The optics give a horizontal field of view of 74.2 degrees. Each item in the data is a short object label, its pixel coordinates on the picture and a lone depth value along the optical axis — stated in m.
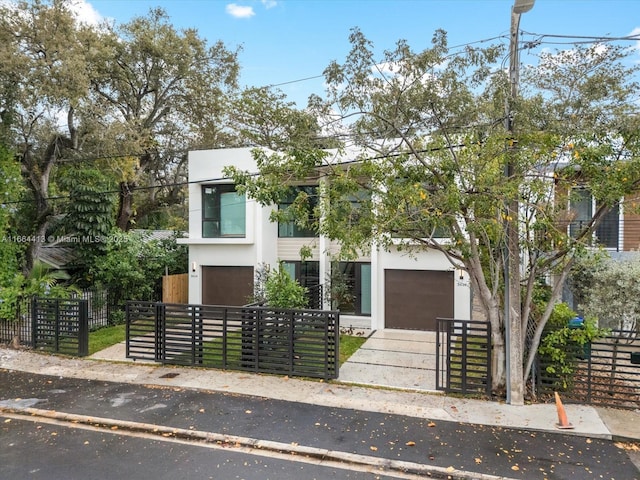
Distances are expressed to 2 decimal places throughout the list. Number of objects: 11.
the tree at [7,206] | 13.32
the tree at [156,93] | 17.22
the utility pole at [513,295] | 6.87
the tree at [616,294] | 8.64
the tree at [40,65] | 12.27
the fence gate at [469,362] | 7.38
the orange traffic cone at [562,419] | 6.12
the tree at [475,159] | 6.39
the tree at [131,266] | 14.37
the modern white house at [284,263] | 13.26
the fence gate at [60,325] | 10.25
